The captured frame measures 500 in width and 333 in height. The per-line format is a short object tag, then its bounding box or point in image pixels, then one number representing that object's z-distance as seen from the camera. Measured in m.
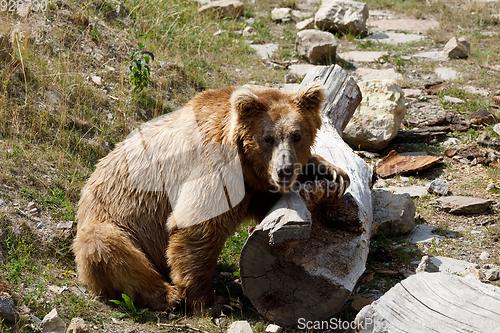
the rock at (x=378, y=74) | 9.18
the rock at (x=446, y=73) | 9.08
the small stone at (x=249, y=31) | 11.20
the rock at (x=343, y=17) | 11.16
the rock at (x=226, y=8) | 11.76
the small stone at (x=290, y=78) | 8.82
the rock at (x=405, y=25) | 11.75
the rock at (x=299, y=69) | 9.21
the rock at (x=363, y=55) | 10.02
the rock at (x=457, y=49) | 9.71
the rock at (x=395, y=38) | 10.96
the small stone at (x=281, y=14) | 12.29
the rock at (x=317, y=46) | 9.60
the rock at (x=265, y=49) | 10.11
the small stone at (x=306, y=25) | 11.39
